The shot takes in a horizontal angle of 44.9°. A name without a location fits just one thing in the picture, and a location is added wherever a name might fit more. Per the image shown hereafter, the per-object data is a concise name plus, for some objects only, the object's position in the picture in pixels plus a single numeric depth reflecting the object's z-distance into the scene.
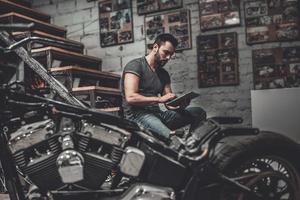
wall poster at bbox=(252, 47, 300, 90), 3.53
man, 2.32
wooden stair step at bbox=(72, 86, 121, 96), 3.46
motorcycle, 1.54
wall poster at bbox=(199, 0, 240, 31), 3.77
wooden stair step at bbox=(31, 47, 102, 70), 3.50
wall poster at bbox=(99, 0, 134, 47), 4.21
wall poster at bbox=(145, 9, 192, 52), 3.94
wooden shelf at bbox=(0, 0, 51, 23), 3.81
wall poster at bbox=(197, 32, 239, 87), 3.73
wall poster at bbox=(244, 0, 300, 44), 3.58
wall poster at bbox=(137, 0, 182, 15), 4.01
